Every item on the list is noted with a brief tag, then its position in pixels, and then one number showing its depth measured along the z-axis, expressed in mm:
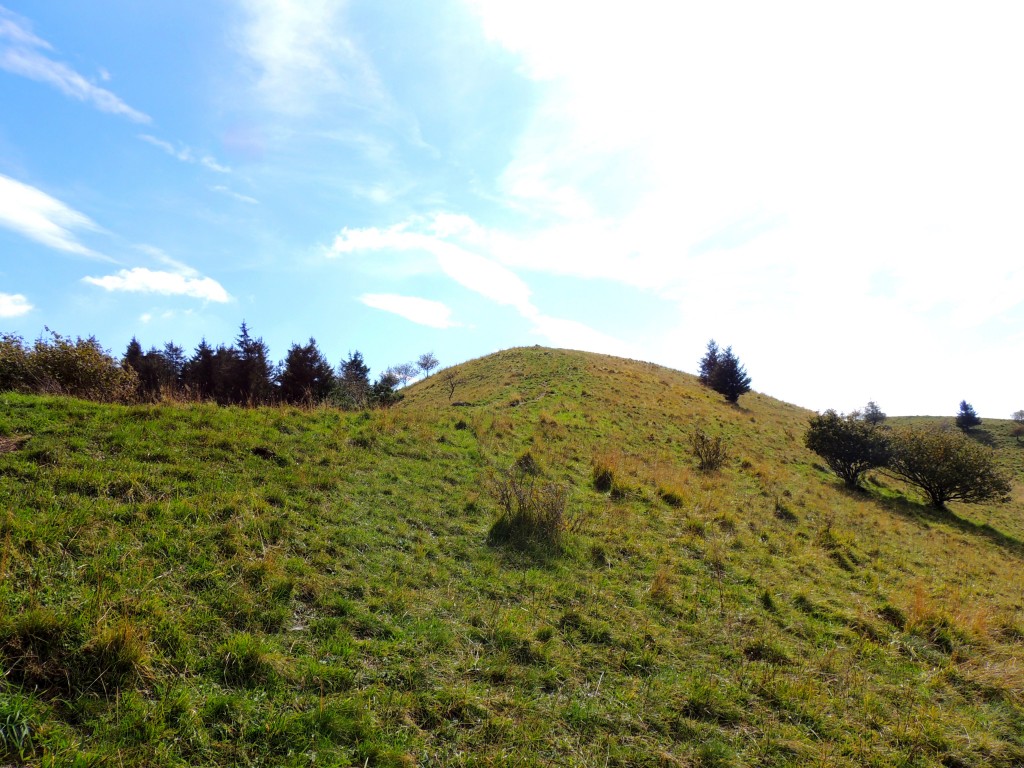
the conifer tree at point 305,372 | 36656
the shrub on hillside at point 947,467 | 20594
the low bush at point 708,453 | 17547
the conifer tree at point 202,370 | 40438
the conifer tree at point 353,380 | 27227
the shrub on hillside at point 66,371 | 11070
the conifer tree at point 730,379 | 39094
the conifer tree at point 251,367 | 35981
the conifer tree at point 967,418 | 56469
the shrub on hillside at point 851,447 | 21969
